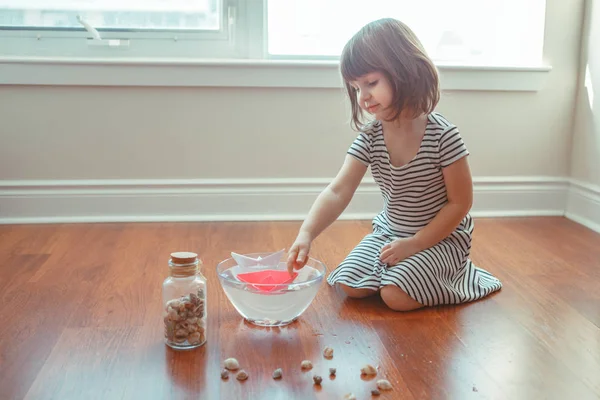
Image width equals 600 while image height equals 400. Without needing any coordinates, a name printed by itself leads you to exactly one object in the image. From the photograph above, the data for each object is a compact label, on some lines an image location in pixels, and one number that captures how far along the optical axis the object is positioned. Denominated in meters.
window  2.19
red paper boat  1.37
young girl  1.42
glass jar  1.22
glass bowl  1.31
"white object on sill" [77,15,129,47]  2.17
